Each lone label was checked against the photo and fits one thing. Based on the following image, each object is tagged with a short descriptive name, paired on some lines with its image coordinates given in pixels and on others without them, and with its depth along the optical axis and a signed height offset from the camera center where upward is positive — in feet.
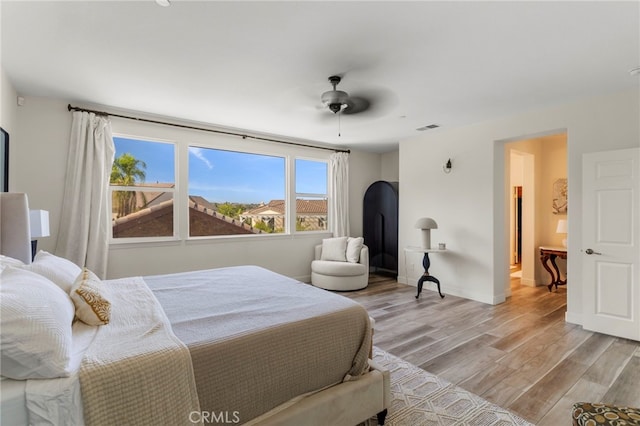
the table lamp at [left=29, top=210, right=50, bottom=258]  7.91 -0.35
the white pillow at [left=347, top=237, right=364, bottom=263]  16.70 -2.17
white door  9.86 -1.07
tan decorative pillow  5.20 -1.66
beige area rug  6.13 -4.28
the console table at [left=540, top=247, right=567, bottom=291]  15.69 -2.69
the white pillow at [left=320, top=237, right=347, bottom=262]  17.15 -2.22
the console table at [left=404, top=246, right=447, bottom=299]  14.83 -2.76
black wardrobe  18.86 -0.95
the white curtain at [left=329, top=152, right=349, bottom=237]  19.15 +1.10
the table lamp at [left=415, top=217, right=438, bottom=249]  14.85 -0.79
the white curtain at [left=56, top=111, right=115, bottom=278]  11.19 +0.48
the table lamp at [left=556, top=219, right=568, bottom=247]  15.67 -0.84
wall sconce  15.48 +2.31
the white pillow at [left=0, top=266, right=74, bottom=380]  3.50 -1.54
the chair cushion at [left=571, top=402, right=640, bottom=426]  4.18 -2.94
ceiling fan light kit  8.95 +3.41
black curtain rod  11.63 +3.95
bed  3.65 -2.24
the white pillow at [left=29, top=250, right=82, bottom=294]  5.75 -1.20
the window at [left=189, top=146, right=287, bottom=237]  14.98 +0.99
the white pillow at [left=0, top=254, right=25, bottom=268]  5.50 -0.97
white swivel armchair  15.93 -2.94
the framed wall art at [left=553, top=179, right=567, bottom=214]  16.16 +0.82
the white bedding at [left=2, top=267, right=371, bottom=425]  3.47 -2.11
